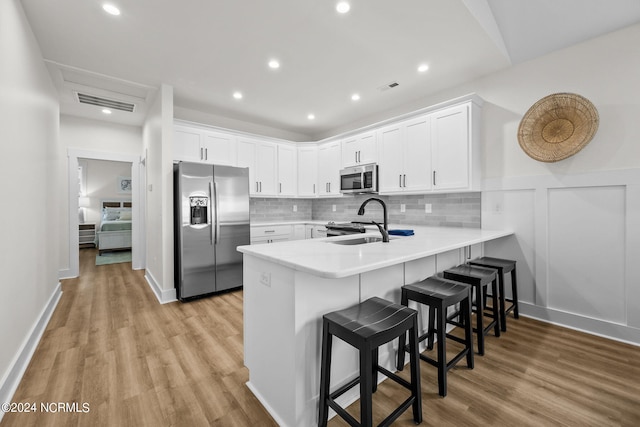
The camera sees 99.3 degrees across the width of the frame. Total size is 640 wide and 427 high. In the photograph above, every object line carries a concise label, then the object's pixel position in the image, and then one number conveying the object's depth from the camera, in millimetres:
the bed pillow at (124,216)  7721
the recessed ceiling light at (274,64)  2875
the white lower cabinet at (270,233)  4340
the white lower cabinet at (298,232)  4844
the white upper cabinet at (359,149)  4094
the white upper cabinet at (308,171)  5078
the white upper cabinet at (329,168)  4695
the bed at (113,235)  6668
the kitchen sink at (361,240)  2365
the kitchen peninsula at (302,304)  1382
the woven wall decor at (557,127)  2441
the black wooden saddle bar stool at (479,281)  2064
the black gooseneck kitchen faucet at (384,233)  2160
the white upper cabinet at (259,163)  4465
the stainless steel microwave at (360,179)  4004
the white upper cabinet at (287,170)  4891
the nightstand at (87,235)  7440
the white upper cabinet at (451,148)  3082
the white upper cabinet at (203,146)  3828
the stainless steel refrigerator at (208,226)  3361
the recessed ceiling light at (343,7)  2059
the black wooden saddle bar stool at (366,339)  1177
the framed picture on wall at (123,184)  8047
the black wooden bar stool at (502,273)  2494
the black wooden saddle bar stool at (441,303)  1664
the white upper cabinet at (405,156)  3436
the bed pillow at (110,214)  7559
